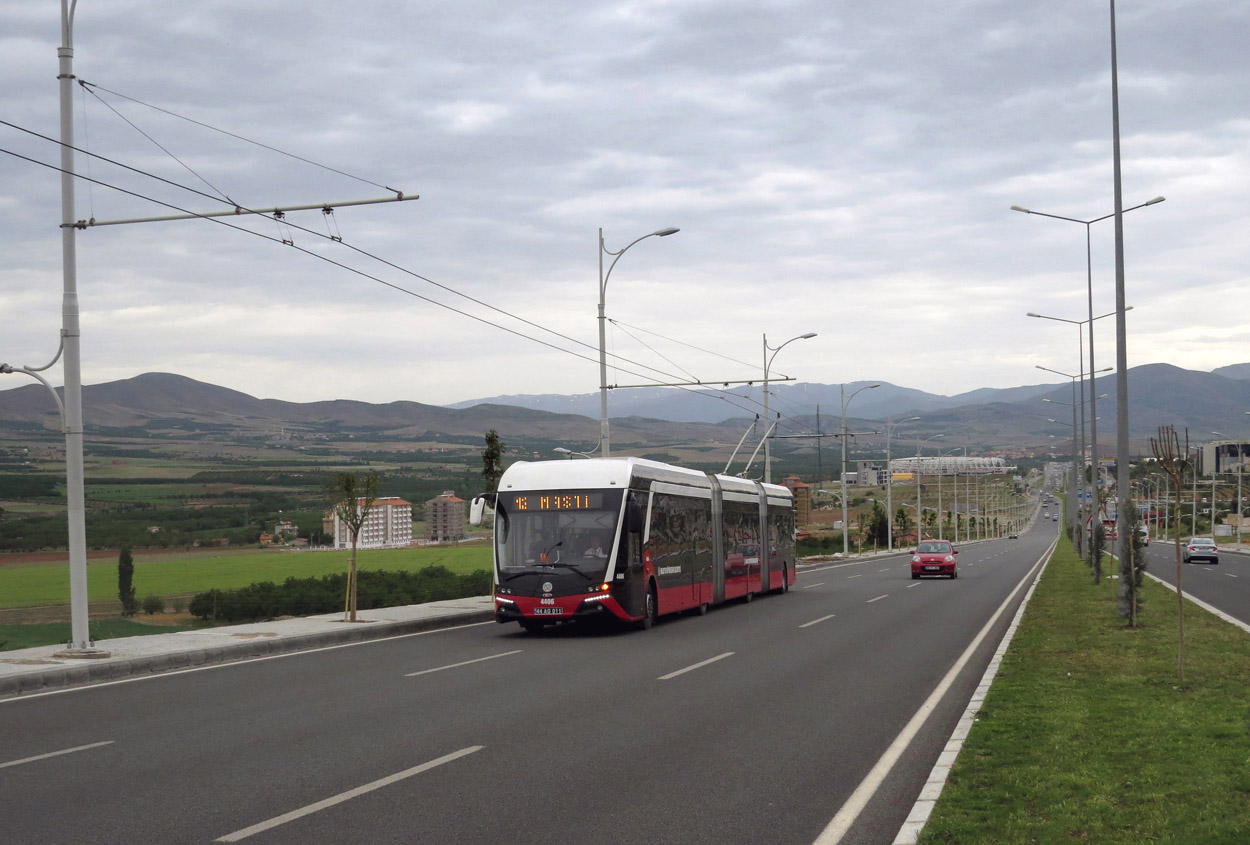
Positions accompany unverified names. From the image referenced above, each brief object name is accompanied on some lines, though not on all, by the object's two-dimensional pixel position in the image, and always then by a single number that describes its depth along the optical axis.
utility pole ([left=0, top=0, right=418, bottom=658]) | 16.75
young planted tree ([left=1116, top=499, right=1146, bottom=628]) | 20.08
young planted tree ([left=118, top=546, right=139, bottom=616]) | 62.43
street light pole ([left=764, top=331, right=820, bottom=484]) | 49.68
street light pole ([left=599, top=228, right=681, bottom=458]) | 32.06
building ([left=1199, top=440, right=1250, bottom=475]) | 178.09
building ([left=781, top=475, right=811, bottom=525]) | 116.07
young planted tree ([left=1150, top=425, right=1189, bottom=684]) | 13.34
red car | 43.66
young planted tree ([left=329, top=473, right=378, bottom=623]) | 23.17
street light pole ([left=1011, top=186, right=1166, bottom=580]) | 19.81
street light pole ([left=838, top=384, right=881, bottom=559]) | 68.85
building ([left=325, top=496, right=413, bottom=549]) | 103.38
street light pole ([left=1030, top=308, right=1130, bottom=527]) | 37.44
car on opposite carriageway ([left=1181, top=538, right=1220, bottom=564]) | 59.59
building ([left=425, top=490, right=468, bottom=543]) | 99.62
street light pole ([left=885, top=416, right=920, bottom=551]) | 74.39
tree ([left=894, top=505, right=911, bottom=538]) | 119.44
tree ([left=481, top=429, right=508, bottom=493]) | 29.25
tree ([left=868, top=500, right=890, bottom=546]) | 102.69
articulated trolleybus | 21.16
